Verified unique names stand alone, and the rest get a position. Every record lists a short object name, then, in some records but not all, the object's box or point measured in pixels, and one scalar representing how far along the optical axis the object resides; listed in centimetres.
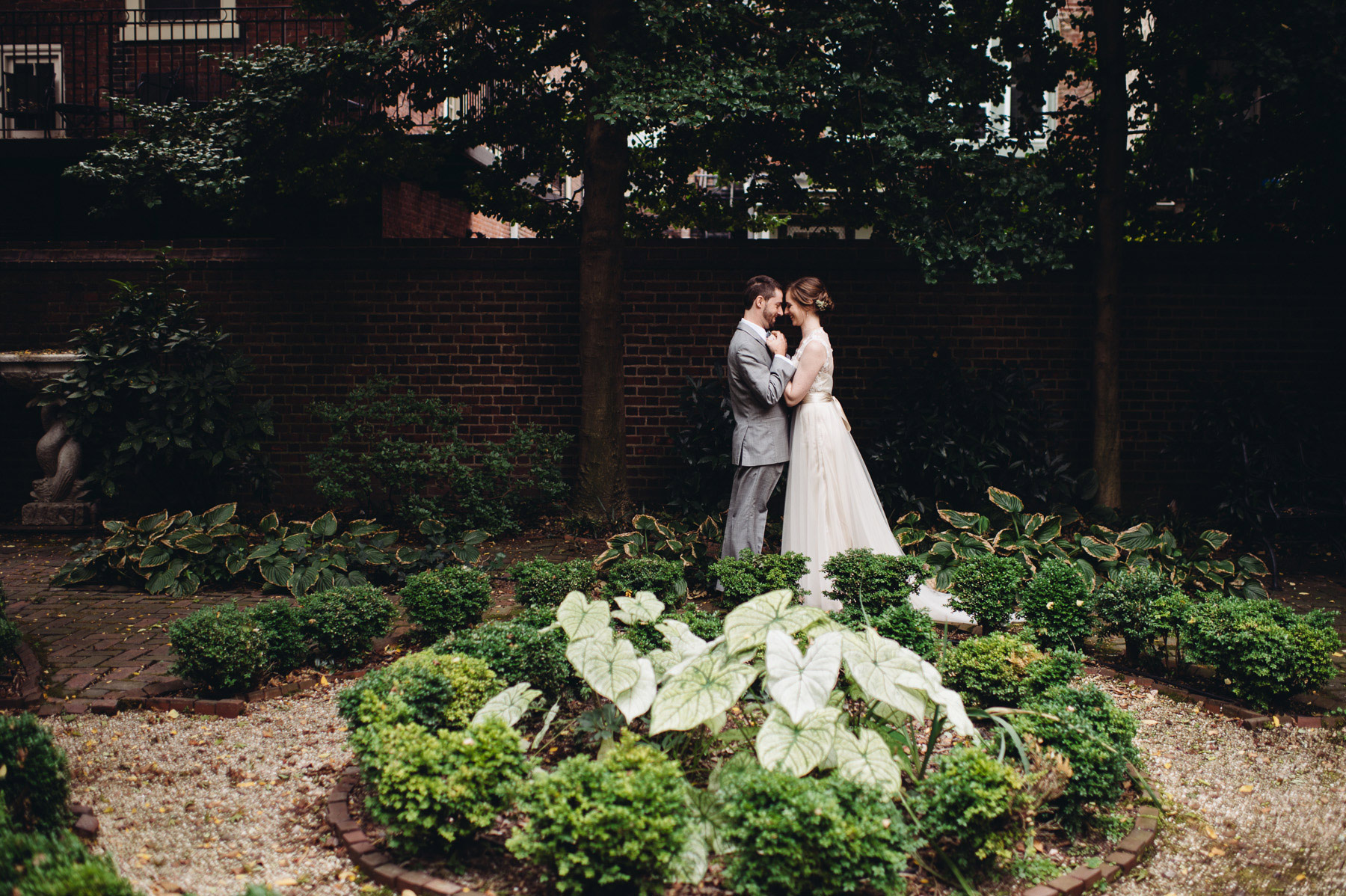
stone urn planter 757
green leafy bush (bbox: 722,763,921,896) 218
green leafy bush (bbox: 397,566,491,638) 443
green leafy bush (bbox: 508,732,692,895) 217
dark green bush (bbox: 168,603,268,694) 374
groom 546
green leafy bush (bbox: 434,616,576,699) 334
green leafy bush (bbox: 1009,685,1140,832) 274
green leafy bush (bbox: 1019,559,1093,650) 430
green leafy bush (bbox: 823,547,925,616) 418
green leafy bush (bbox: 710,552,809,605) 416
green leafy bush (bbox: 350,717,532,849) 244
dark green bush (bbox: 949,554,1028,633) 447
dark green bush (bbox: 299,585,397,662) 421
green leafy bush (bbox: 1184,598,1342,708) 365
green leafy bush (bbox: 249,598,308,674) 406
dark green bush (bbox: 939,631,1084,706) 325
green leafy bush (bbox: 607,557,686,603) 456
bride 557
